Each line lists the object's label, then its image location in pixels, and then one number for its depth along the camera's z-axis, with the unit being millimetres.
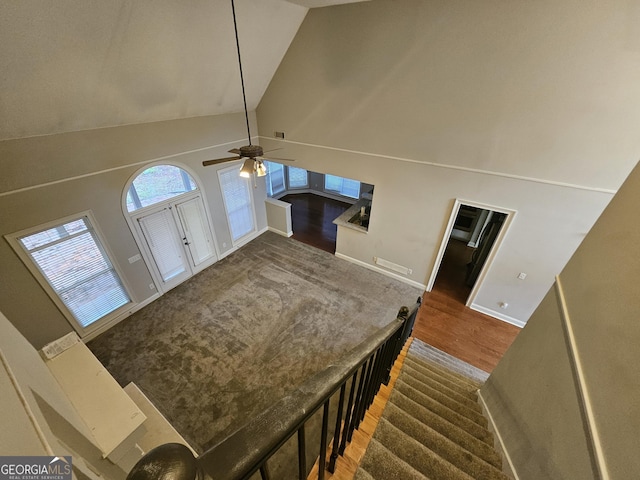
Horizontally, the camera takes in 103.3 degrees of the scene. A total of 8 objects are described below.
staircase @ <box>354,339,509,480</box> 1504
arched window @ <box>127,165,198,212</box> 4609
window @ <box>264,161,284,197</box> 8992
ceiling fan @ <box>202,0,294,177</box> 3189
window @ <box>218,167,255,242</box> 6168
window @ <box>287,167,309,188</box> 9689
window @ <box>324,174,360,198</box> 9359
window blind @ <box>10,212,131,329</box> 3662
